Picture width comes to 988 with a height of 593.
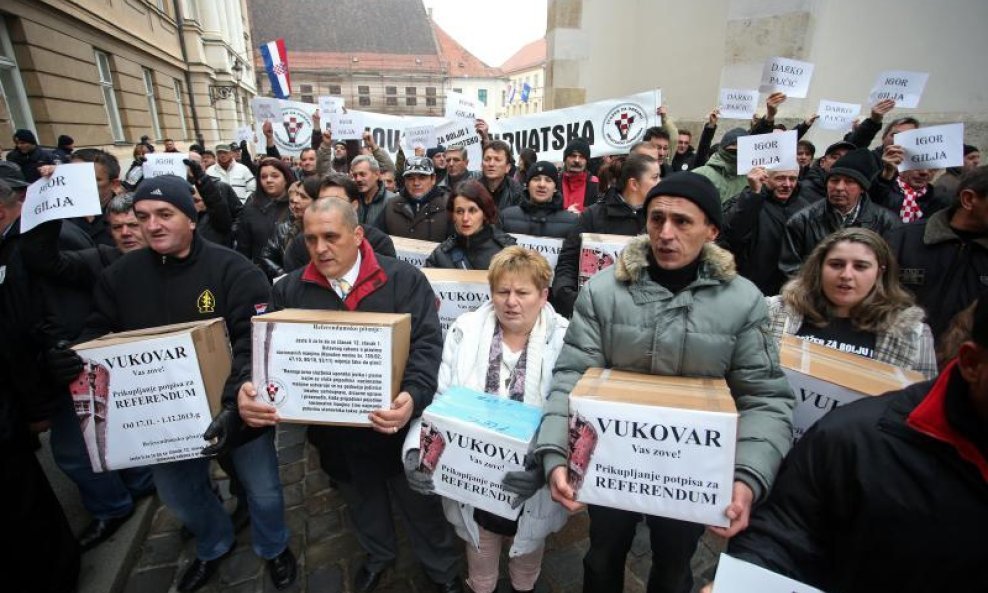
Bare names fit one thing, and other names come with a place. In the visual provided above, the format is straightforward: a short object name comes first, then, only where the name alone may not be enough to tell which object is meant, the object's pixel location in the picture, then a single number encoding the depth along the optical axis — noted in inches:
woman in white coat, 89.9
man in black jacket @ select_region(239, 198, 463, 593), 94.7
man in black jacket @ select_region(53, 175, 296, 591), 95.9
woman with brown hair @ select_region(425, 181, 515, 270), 140.1
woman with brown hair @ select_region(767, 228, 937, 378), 87.5
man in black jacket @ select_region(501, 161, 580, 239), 170.2
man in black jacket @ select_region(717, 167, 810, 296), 143.8
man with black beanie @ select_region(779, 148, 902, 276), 140.9
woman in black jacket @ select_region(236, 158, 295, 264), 195.6
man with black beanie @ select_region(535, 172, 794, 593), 71.0
